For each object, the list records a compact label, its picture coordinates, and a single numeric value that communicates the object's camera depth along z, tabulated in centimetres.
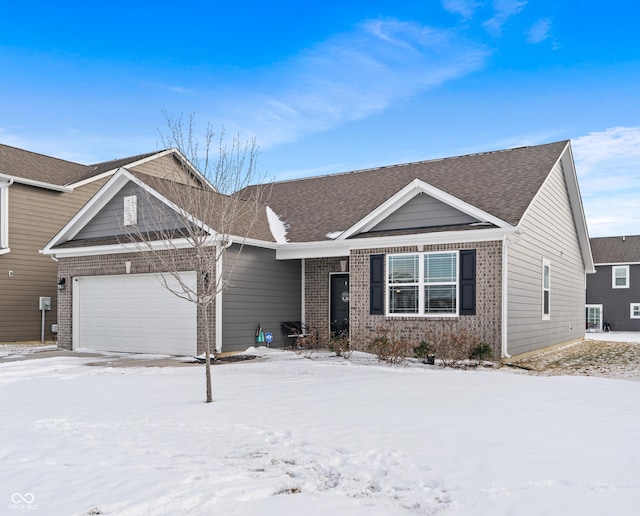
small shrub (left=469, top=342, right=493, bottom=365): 1216
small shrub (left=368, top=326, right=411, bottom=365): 1258
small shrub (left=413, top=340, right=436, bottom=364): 1251
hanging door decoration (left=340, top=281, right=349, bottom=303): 1670
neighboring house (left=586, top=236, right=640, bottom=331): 3234
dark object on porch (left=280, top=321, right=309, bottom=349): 1662
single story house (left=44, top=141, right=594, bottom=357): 1311
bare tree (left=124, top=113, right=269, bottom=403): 1111
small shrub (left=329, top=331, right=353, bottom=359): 1390
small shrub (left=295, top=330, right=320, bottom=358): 1487
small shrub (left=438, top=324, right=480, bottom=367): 1241
